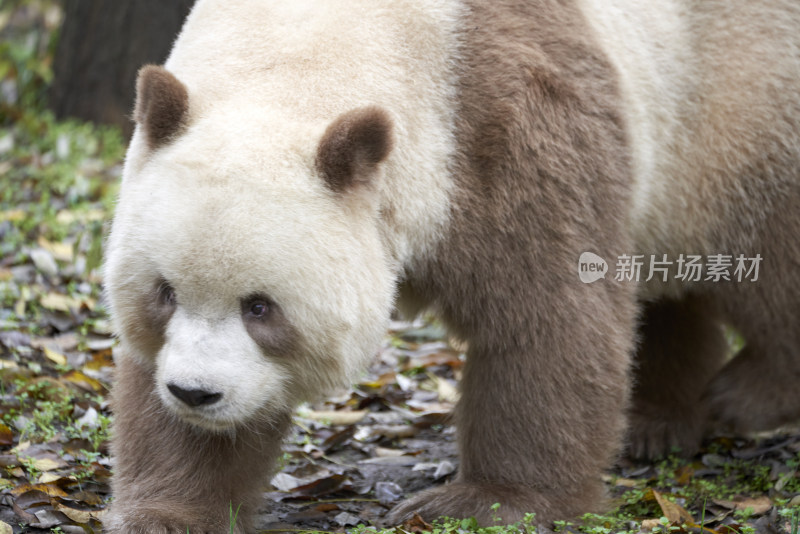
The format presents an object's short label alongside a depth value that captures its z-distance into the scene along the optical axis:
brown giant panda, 7.15
